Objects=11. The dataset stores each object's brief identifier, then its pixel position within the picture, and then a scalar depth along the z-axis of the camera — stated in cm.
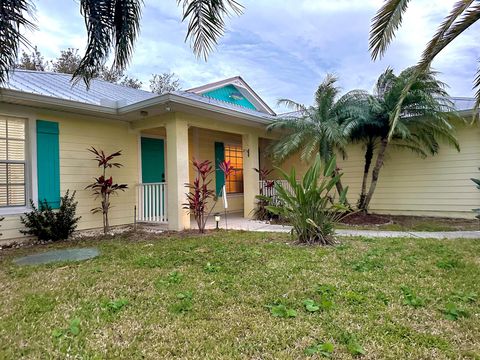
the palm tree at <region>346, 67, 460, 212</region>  752
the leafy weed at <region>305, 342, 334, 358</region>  218
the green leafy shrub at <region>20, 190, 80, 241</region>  616
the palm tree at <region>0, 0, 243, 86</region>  375
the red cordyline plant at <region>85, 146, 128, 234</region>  696
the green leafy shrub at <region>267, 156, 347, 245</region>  538
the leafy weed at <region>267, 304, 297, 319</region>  274
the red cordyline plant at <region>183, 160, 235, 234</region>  693
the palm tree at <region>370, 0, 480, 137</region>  462
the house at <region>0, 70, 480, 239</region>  629
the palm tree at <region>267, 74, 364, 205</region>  806
